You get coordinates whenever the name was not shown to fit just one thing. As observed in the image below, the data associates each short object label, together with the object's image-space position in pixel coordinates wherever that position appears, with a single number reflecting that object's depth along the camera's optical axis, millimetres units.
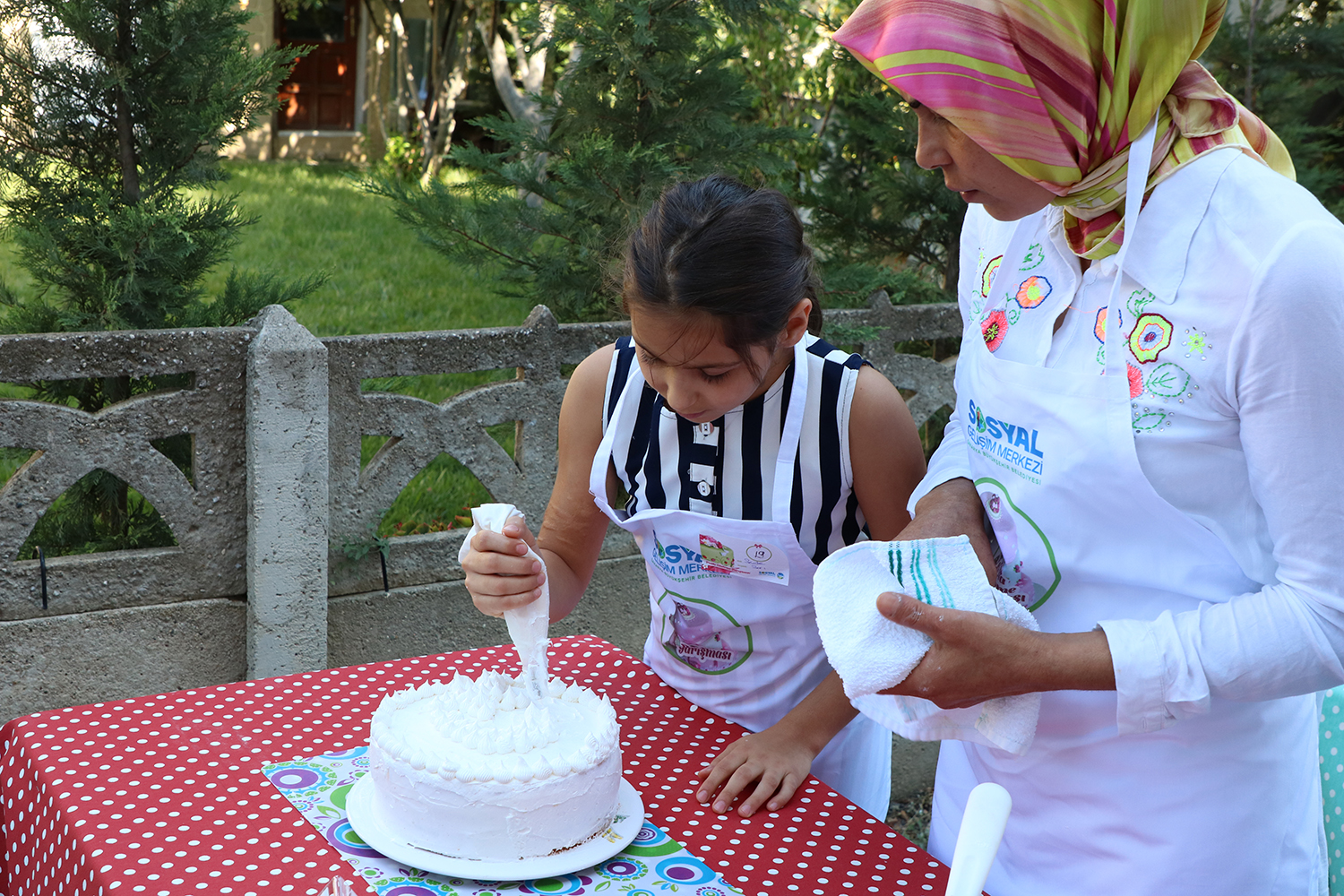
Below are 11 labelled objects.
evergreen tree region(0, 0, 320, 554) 3160
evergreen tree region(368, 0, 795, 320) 3889
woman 1204
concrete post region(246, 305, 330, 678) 2877
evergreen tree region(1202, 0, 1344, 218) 5945
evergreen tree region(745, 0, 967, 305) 4691
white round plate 1362
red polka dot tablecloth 1386
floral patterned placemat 1360
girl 1727
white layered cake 1392
